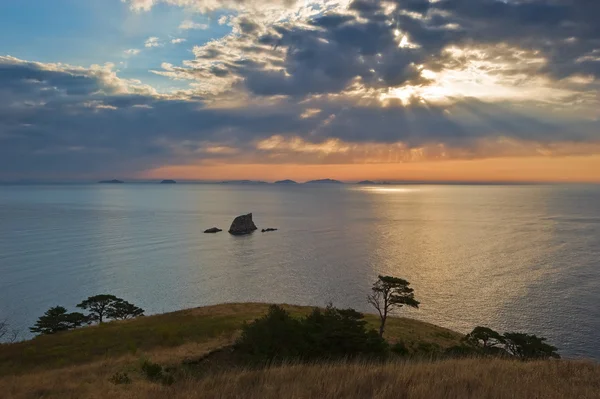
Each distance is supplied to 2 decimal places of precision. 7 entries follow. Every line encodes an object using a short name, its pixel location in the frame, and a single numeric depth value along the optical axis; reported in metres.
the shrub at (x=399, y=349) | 35.14
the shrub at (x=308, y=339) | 25.53
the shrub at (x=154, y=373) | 15.16
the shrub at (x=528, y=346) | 42.81
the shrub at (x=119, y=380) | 14.02
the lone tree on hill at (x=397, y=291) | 43.89
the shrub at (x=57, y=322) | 57.60
